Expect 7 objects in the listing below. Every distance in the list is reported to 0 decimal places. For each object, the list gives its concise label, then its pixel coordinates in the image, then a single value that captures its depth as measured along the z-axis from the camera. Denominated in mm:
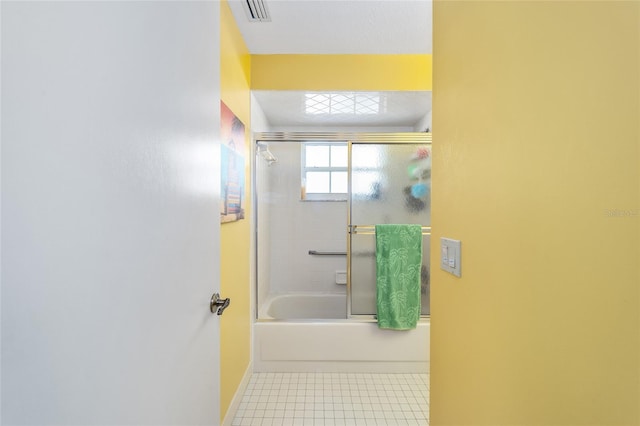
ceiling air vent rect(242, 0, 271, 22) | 1696
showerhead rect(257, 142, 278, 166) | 2565
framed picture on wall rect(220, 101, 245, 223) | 1674
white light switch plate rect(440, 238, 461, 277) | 966
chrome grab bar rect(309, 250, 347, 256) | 3355
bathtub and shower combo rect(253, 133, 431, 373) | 2414
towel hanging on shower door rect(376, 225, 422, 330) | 2398
